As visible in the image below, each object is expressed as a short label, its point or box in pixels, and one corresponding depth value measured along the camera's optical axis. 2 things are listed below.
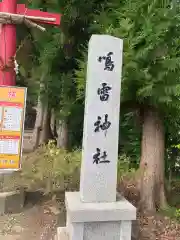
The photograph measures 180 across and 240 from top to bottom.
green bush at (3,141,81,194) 5.83
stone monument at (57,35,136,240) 3.93
